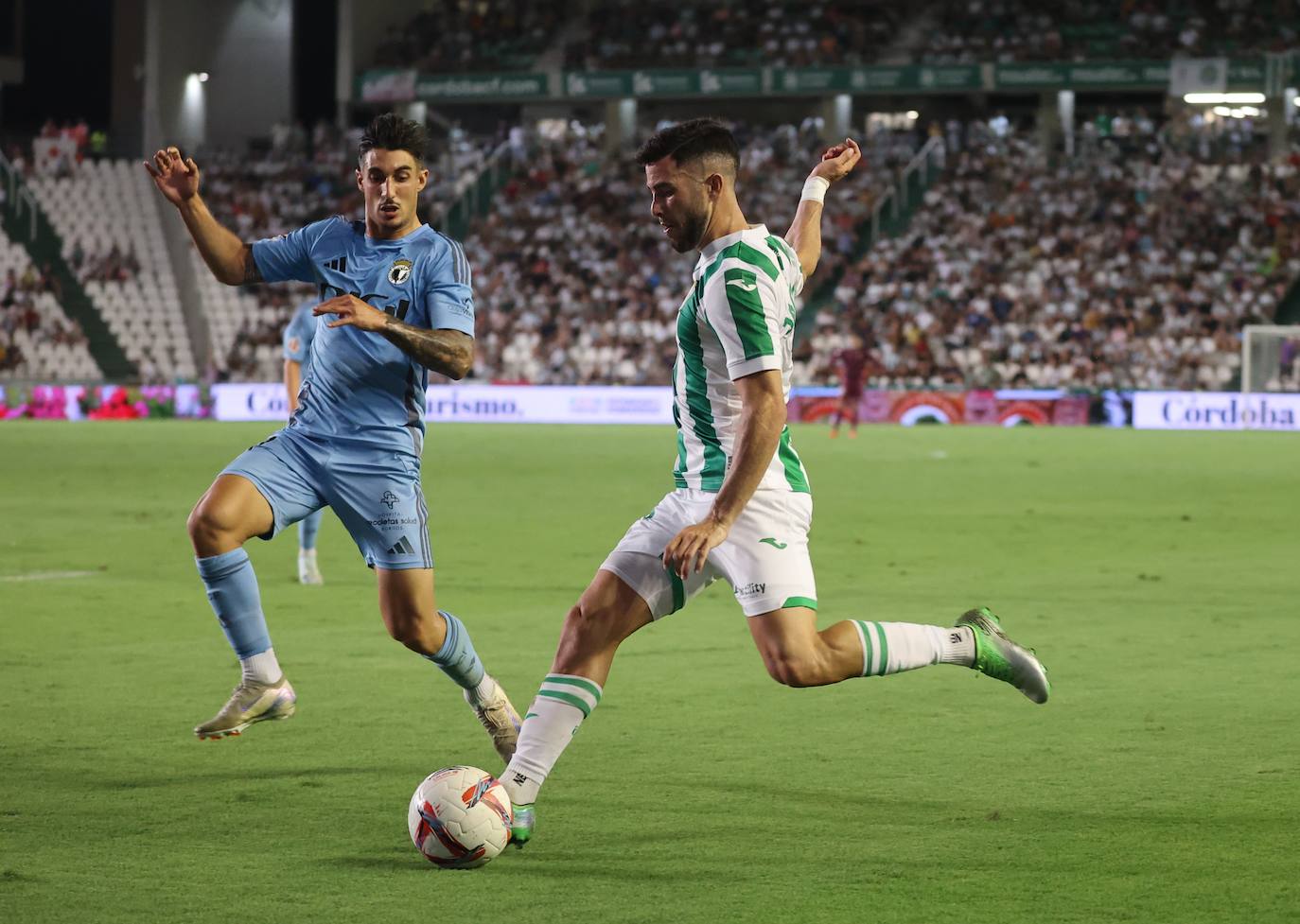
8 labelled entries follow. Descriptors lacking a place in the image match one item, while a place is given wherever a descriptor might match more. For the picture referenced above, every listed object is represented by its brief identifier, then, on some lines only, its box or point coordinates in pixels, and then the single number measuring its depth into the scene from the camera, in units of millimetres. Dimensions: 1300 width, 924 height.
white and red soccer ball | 5391
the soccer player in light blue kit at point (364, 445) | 6781
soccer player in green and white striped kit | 5523
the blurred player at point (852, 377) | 34438
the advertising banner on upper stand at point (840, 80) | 44781
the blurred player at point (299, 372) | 12641
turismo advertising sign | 40406
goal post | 36562
